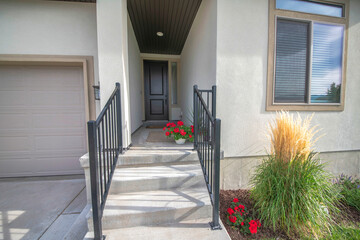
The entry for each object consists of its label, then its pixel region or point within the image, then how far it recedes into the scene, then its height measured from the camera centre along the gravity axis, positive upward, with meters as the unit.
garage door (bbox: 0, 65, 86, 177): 2.89 -0.29
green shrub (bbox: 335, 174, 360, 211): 2.10 -1.31
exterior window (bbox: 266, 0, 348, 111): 2.32 +0.70
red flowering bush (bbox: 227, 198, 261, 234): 1.55 -1.23
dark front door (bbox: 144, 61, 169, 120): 5.21 +0.51
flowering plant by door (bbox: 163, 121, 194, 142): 2.38 -0.43
